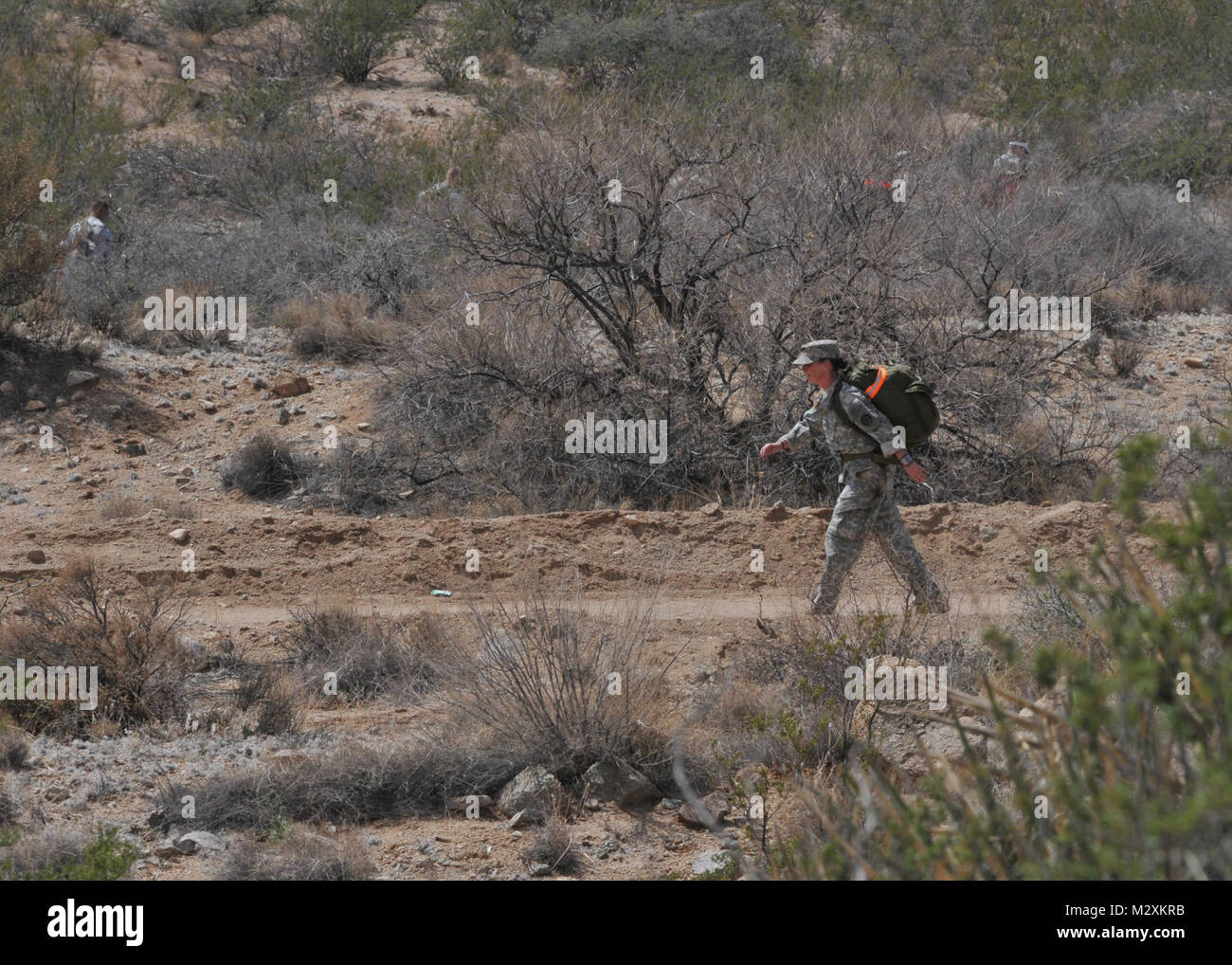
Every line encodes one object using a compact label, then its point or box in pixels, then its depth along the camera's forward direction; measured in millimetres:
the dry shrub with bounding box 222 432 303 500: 24344
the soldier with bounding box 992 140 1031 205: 30750
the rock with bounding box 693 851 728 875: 10834
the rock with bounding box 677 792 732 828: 12281
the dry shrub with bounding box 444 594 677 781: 12859
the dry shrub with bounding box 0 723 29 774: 12531
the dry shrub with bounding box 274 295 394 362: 30312
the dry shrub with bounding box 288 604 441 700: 15164
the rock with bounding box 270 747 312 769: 12555
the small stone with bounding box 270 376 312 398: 28406
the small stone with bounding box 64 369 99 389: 27397
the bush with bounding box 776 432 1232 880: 5383
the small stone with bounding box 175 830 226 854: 11172
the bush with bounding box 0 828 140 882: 9492
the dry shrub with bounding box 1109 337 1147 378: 30859
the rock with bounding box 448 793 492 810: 12383
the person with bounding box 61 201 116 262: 32281
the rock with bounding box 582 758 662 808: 12680
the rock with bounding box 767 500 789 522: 19641
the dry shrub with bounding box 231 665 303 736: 13984
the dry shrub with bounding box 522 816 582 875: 11297
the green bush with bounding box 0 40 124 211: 35891
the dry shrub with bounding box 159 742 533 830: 11844
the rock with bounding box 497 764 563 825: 12203
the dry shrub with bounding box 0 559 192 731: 14094
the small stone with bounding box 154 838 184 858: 11164
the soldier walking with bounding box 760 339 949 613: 14742
